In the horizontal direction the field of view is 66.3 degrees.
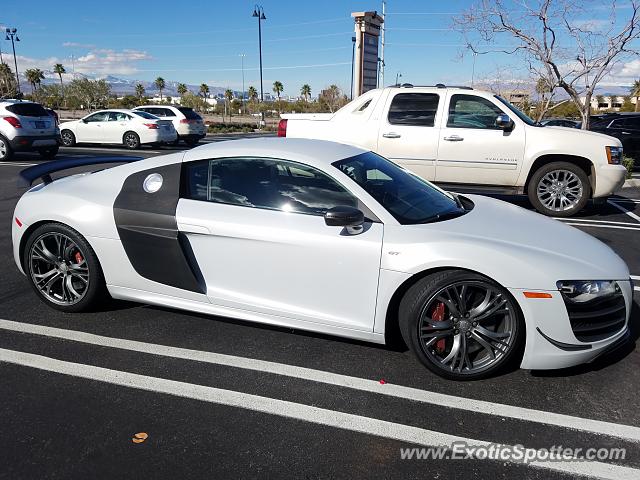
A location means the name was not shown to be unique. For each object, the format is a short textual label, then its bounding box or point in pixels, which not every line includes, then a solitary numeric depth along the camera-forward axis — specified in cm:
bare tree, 1180
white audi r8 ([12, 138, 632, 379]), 283
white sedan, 1744
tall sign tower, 3800
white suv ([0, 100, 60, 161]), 1306
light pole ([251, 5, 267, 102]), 3865
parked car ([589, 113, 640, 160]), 1295
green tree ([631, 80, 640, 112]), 5055
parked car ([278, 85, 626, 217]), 718
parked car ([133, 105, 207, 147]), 1944
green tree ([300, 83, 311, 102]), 9681
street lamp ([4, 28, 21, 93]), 5017
